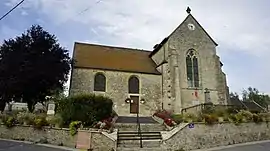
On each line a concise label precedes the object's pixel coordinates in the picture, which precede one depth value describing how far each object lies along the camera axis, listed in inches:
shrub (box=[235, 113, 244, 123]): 698.4
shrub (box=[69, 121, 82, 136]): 556.1
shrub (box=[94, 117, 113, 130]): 552.7
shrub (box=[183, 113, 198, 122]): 619.5
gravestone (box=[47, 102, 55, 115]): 769.8
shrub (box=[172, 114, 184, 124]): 642.4
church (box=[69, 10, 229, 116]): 988.6
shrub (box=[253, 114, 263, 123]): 744.3
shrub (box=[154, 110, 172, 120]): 727.4
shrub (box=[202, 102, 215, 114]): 808.3
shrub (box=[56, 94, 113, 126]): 598.9
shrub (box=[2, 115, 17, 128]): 719.1
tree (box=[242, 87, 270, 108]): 2068.0
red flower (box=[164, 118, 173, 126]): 641.2
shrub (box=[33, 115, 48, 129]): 641.6
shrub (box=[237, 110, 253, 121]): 732.7
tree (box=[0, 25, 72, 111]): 850.1
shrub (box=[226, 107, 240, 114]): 801.9
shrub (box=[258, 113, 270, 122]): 775.0
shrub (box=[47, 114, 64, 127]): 616.9
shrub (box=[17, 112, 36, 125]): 681.6
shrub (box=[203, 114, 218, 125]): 636.2
